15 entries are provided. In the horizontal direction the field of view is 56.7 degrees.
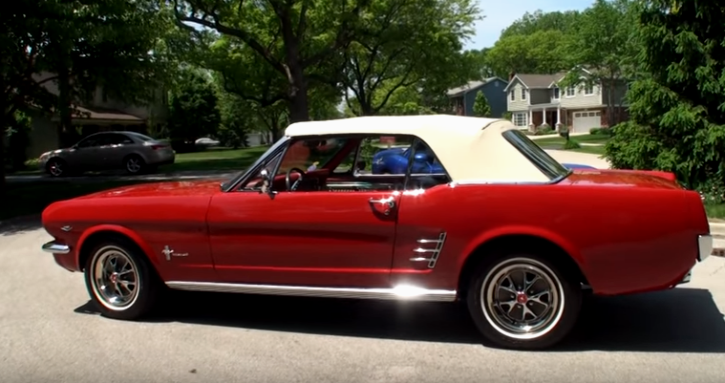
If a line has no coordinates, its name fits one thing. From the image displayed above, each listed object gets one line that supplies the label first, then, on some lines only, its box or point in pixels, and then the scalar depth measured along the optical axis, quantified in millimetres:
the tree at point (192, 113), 51250
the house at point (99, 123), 36906
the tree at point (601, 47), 47844
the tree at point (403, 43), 29516
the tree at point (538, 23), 115438
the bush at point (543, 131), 63844
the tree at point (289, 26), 24688
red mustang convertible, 4434
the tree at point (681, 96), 10938
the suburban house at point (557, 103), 57903
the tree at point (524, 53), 91125
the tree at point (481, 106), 67688
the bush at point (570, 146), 32062
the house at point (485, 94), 79875
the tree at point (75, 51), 12445
